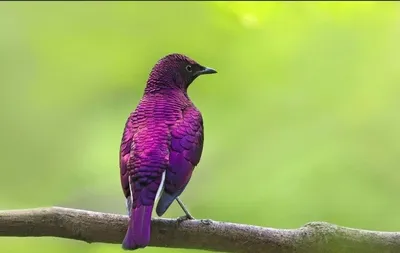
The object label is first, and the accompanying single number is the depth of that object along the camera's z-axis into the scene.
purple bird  4.39
